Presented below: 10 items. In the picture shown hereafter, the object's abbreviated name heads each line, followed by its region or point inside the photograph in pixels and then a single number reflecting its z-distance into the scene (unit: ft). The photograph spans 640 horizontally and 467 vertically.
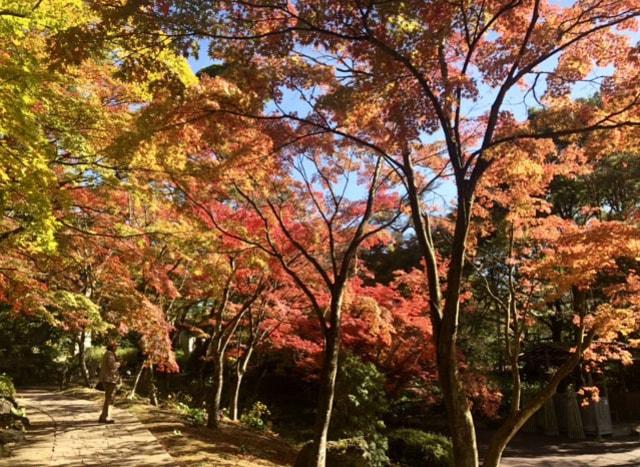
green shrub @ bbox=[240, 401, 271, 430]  43.24
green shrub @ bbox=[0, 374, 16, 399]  32.96
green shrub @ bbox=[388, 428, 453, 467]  38.27
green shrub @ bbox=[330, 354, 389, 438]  38.42
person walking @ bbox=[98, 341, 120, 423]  31.17
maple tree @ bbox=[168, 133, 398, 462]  26.76
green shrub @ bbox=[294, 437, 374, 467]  27.14
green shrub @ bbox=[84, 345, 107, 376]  68.28
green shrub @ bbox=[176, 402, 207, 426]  36.17
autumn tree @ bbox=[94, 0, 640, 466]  18.15
